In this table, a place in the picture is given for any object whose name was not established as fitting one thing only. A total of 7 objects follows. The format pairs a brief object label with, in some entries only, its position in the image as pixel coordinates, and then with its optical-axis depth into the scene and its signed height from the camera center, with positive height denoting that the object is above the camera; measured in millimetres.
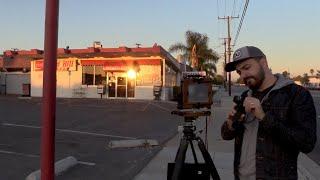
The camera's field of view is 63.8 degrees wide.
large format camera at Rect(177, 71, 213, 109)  2444 -4
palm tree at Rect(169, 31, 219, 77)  26246 +4514
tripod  2355 -626
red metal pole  1671 +54
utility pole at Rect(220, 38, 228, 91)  41650 +8046
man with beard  1552 -179
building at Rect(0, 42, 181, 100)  18585 +1398
